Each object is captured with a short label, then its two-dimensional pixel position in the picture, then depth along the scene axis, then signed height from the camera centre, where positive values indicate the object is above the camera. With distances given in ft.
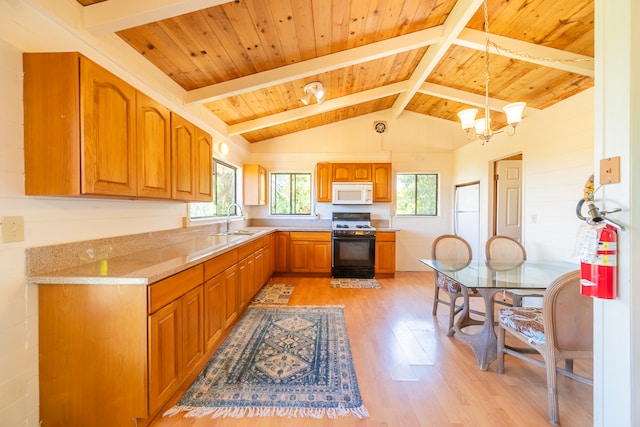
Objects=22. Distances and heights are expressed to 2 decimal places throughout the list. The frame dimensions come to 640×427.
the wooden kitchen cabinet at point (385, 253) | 14.94 -2.42
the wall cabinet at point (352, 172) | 15.75 +2.32
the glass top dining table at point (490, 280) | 6.31 -1.74
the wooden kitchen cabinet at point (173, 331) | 4.52 -2.39
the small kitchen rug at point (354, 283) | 13.28 -3.81
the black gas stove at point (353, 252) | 14.60 -2.32
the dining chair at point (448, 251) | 9.31 -1.50
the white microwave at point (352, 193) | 15.56 +1.05
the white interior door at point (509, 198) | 13.07 +0.64
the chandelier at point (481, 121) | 7.41 +2.68
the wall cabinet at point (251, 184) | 14.74 +1.49
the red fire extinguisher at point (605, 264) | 3.06 -0.62
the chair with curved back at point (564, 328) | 4.83 -2.23
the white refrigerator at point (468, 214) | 14.11 -0.19
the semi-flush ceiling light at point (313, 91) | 10.03 +4.70
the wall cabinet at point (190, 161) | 6.80 +1.44
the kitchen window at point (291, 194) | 16.87 +1.07
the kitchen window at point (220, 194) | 10.55 +0.85
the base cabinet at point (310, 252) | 14.85 -2.36
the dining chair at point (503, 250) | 9.19 -1.39
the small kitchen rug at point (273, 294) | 10.95 -3.78
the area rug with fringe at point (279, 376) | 5.14 -3.84
